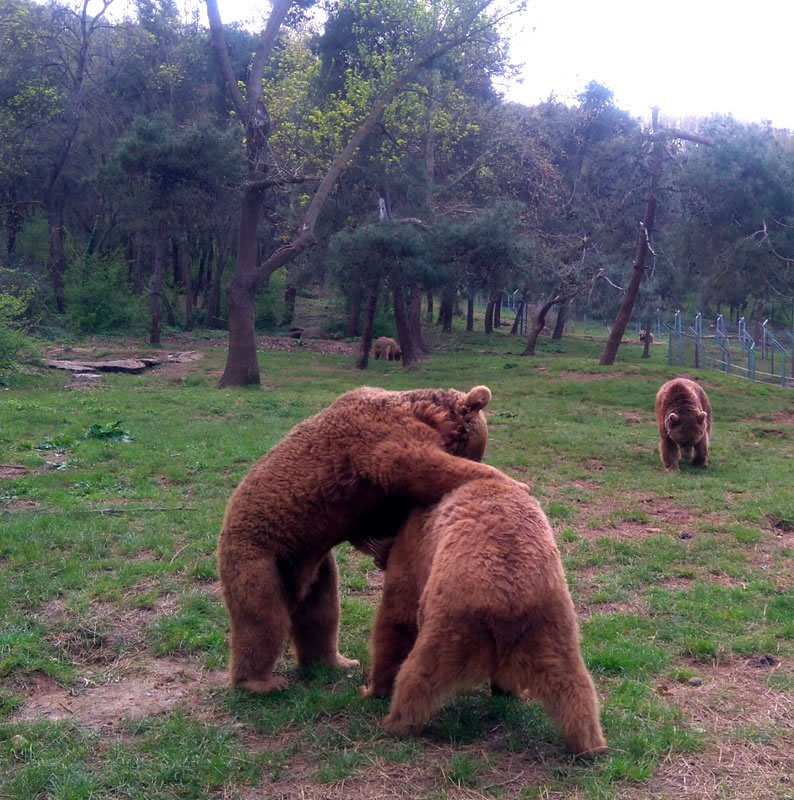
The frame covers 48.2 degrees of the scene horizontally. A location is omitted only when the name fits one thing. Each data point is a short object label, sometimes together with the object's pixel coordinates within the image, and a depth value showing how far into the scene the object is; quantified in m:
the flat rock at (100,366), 23.92
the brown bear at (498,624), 4.32
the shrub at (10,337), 21.64
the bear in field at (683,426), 13.73
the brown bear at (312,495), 5.26
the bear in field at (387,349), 32.66
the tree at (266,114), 21.72
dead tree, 24.56
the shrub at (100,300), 34.16
